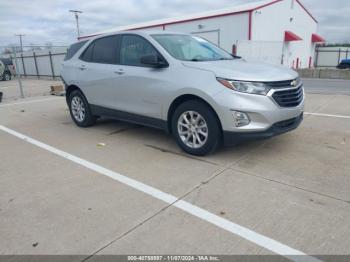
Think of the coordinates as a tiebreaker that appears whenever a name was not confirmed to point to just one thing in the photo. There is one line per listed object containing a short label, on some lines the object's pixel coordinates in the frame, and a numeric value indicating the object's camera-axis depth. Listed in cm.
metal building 1950
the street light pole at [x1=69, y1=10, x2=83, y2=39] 4362
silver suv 388
